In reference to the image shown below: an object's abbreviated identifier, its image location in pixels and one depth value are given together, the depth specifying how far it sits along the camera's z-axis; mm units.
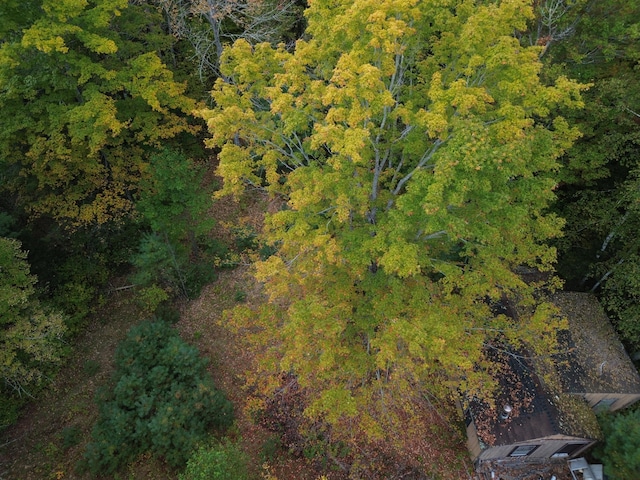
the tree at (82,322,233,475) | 13789
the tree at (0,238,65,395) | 13547
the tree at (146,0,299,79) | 19234
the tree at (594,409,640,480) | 13039
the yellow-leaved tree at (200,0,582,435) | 10133
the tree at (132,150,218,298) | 16984
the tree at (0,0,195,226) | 14750
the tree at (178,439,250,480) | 11453
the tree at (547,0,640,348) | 15531
